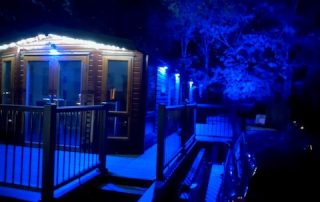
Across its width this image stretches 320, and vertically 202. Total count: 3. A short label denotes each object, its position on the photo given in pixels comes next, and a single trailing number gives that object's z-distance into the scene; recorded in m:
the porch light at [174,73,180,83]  12.18
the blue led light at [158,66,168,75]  9.21
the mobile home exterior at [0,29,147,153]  6.95
